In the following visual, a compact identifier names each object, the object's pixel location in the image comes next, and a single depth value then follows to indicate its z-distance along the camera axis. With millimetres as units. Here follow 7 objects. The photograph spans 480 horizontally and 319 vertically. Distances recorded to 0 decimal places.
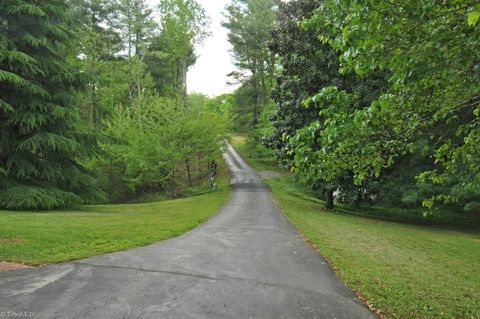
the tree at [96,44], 32031
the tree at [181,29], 36031
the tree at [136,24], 34719
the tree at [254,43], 40719
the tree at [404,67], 4133
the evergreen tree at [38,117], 14645
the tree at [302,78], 17266
